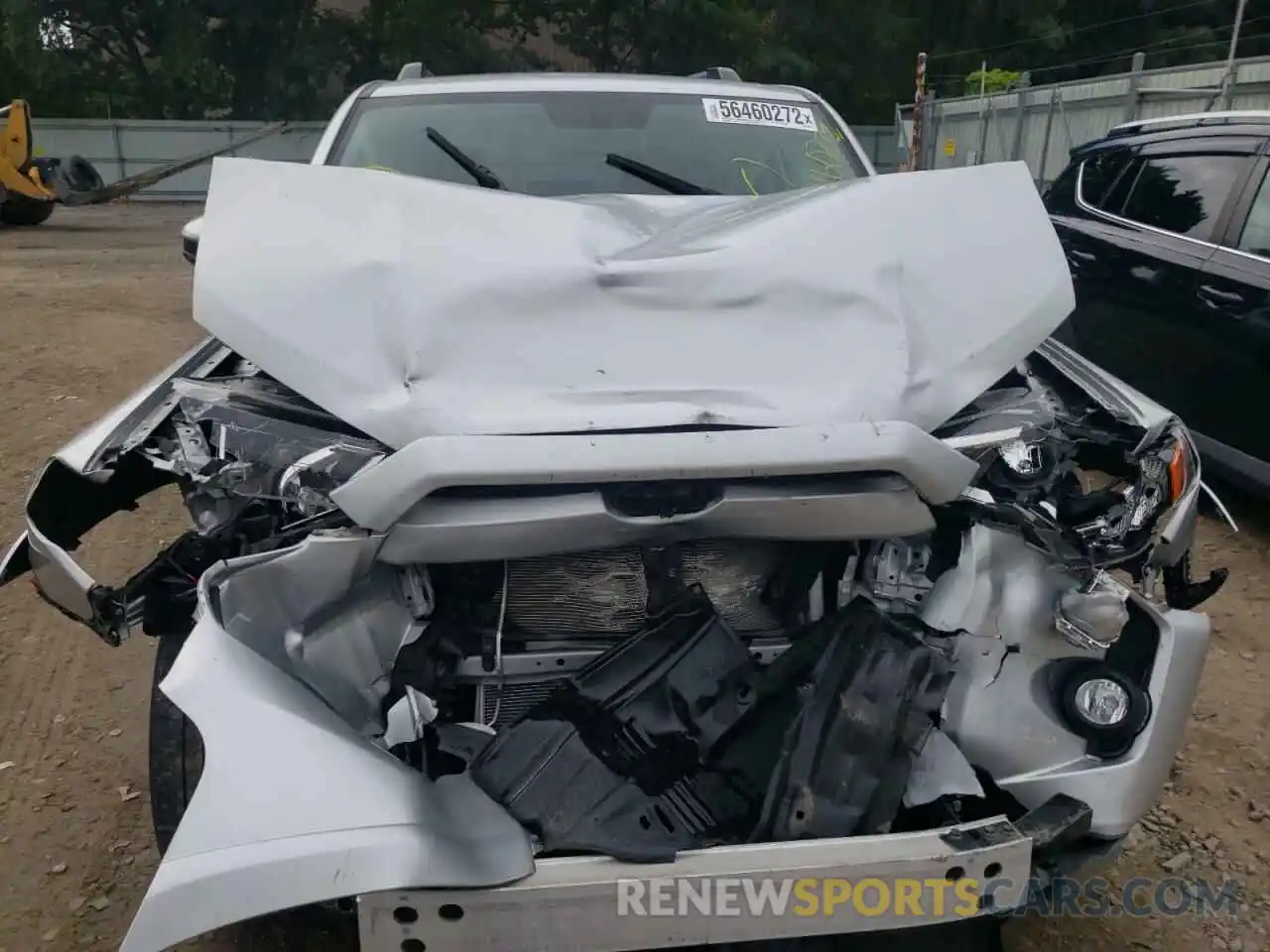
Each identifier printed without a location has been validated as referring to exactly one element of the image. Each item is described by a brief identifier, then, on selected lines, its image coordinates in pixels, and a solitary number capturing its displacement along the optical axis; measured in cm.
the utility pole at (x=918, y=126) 1420
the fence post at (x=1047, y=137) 1259
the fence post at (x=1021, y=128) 1335
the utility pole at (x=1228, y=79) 931
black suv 427
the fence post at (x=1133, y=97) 1094
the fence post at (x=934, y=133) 1638
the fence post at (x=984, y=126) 1438
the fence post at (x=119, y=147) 2106
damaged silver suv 161
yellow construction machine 1395
